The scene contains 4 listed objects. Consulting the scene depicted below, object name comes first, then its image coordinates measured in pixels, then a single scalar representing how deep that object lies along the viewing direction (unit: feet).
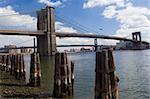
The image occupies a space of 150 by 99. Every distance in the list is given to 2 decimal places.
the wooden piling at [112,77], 16.49
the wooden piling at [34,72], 27.41
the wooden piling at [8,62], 43.55
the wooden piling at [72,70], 24.48
